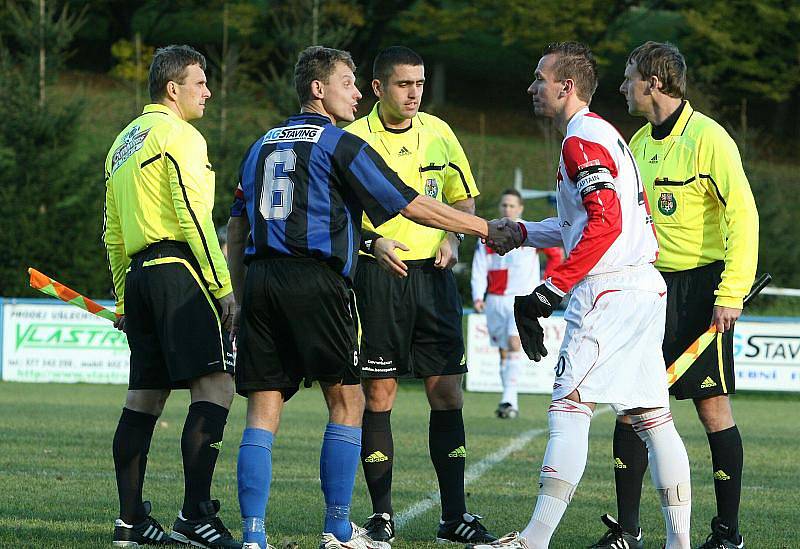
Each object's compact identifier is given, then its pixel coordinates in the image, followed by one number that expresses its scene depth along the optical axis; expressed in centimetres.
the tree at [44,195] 4925
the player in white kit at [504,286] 3022
